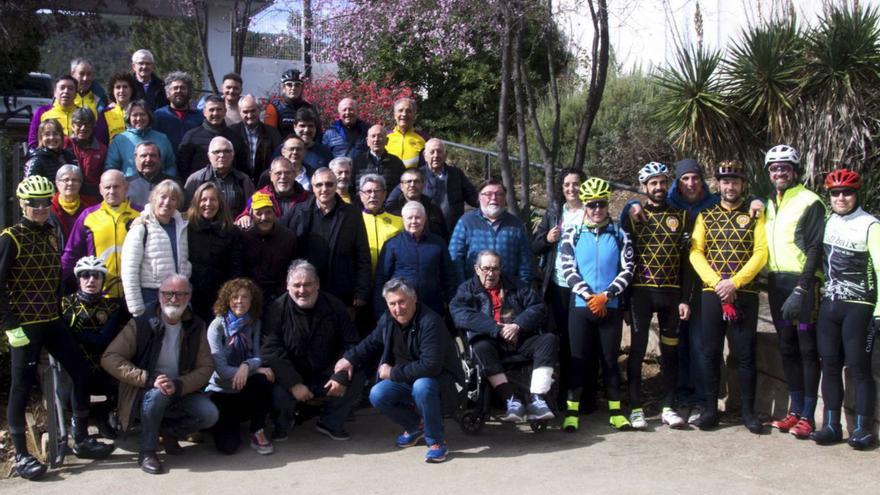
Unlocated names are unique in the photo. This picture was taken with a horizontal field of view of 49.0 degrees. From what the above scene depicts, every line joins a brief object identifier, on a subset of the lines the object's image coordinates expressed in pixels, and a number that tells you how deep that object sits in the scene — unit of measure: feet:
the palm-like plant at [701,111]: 31.45
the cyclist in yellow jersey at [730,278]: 22.22
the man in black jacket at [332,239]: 23.41
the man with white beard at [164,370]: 20.08
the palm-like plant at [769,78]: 30.25
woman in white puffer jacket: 20.94
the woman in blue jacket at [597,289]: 22.80
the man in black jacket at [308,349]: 21.50
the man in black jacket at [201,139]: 25.94
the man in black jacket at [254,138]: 26.96
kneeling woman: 21.24
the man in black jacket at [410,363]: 21.08
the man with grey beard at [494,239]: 23.90
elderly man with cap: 22.61
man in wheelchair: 22.02
